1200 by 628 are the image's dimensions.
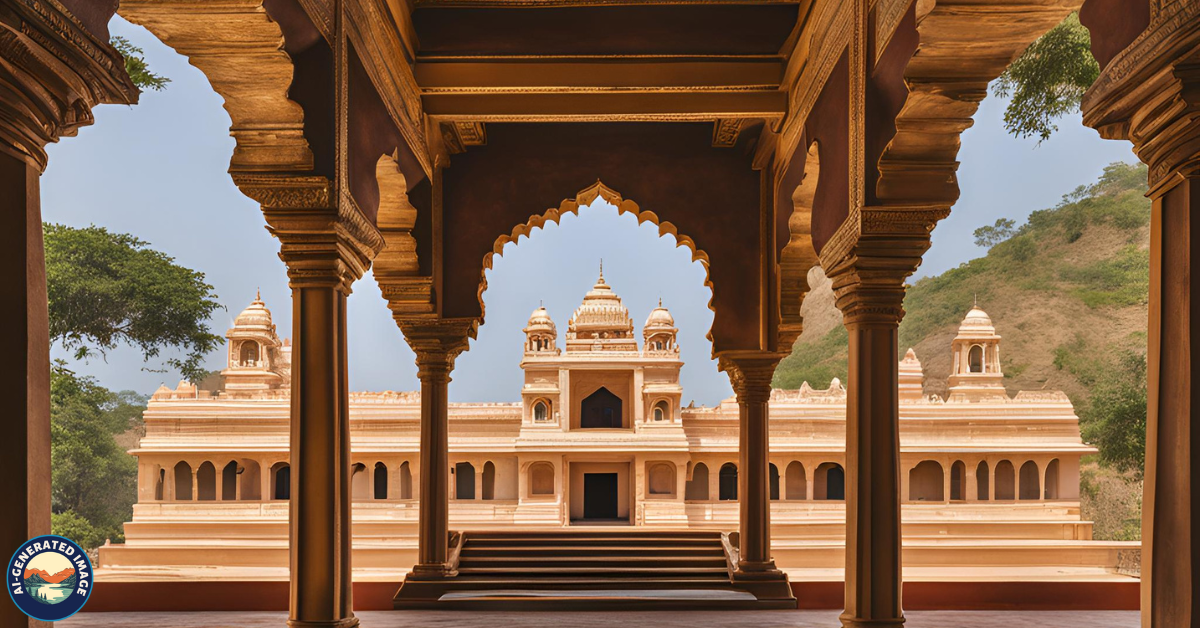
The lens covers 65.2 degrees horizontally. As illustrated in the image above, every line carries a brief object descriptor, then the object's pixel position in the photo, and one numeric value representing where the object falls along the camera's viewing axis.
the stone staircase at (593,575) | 9.27
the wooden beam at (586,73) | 7.19
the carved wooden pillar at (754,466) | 9.89
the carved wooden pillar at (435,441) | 9.40
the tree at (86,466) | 21.77
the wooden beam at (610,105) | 7.46
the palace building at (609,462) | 20.28
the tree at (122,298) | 21.92
